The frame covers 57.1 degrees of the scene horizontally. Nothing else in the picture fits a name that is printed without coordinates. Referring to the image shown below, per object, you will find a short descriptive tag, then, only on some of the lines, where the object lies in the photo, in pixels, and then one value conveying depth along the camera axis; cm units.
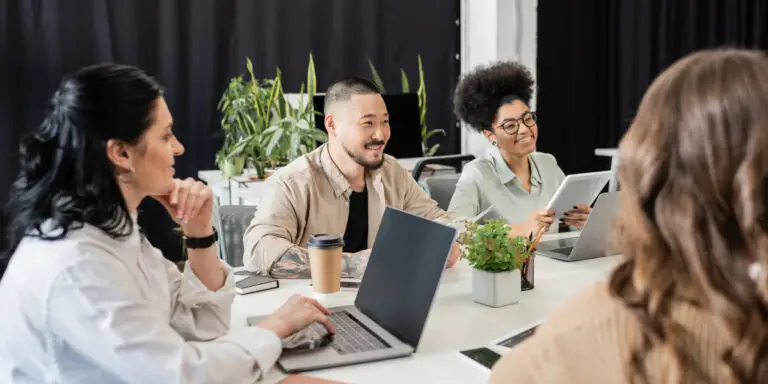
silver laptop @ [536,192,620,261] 198
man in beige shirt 223
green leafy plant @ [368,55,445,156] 434
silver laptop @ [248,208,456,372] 131
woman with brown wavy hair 67
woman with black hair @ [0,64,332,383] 109
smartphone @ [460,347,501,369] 126
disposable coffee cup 169
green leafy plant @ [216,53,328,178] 358
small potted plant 161
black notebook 177
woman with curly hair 281
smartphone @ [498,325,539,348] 134
